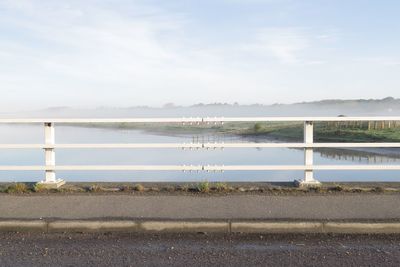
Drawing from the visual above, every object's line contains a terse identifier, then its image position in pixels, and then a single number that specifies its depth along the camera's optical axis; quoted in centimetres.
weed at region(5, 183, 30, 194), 889
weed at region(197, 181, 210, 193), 869
